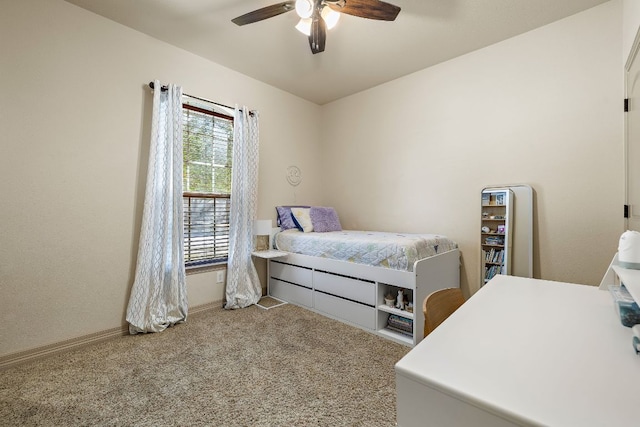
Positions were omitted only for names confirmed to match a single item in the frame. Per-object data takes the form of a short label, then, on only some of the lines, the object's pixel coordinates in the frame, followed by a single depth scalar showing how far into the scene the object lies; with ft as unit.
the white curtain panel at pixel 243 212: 10.11
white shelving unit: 8.39
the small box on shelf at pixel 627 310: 2.72
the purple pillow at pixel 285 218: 11.63
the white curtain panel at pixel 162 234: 8.01
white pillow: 11.21
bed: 7.52
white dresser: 1.67
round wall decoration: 12.61
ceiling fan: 6.01
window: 9.52
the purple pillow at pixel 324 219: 11.35
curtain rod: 8.49
